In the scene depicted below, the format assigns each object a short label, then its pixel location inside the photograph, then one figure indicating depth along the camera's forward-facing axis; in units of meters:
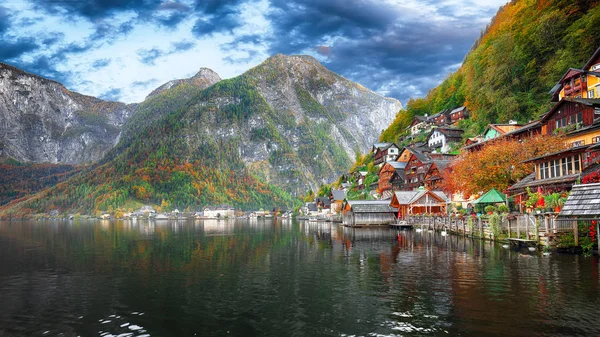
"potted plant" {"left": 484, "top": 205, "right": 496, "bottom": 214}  50.06
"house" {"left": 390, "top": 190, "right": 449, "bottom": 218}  87.25
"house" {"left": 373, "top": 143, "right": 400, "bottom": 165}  143.88
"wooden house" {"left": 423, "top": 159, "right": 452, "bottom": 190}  93.38
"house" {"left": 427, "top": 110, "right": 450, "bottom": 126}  141.62
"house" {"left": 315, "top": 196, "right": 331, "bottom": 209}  185.25
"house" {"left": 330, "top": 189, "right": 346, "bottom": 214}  158.50
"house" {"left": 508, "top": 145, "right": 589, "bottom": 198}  42.97
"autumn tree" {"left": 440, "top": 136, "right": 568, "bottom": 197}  55.58
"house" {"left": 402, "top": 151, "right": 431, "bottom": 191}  104.88
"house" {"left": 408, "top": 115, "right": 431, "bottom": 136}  151.35
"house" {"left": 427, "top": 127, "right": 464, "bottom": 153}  121.62
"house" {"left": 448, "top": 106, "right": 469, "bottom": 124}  133.60
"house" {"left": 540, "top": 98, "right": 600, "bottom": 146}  49.47
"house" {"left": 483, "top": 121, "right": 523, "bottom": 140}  83.31
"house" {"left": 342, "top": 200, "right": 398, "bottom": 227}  96.00
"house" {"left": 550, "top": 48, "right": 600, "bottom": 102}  63.19
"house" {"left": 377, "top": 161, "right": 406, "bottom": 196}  117.44
